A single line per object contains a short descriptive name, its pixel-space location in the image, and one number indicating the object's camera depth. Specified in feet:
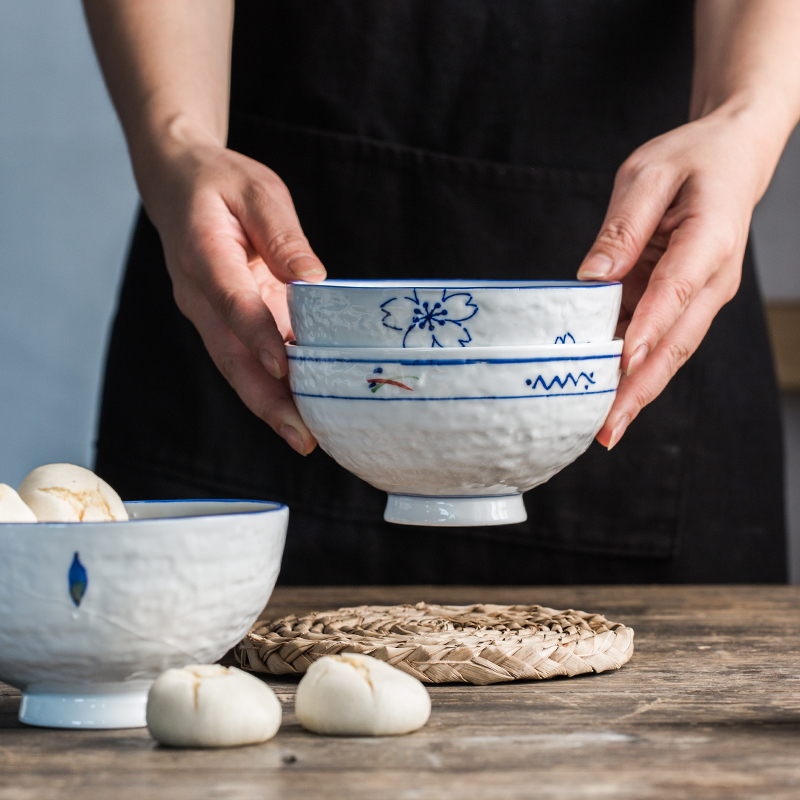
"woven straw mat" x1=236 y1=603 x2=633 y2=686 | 2.81
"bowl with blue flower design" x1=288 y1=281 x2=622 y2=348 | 2.70
